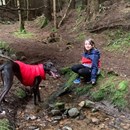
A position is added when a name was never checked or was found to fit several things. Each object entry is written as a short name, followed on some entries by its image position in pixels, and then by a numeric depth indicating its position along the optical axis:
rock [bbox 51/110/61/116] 3.67
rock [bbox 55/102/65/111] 3.78
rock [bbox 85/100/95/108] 3.87
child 4.24
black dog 3.56
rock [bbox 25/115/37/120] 3.62
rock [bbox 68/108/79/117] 3.65
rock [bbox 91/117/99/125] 3.51
